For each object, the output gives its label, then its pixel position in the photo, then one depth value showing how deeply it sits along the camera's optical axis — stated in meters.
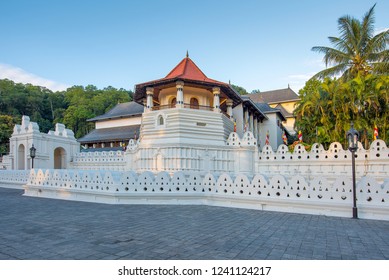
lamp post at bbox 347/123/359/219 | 8.40
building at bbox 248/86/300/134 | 48.45
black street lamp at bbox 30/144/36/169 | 15.82
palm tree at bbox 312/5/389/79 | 19.55
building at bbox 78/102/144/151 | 33.69
